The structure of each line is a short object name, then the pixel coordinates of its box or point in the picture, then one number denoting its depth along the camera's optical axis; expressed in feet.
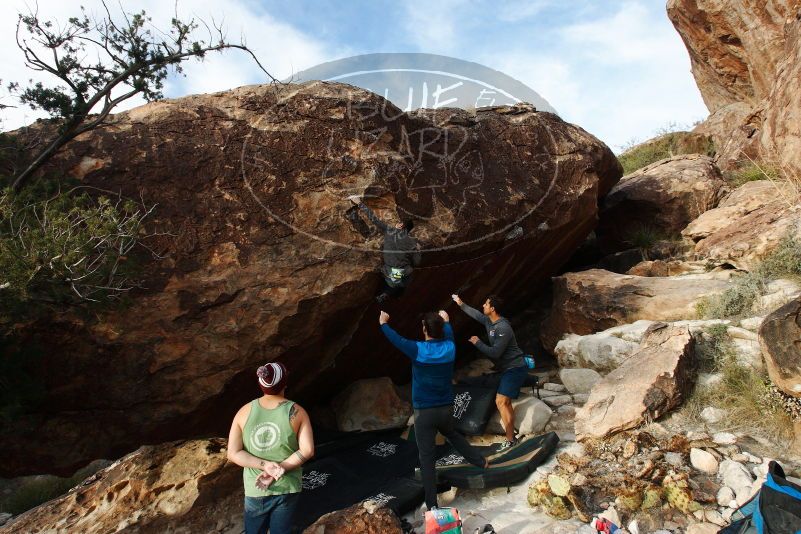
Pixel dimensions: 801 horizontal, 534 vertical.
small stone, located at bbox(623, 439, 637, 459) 12.18
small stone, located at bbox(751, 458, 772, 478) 10.97
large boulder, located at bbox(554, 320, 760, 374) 16.26
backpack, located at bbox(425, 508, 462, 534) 10.19
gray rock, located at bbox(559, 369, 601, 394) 18.42
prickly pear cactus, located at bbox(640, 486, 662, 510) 10.77
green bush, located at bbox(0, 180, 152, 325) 10.11
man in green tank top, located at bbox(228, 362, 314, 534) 8.78
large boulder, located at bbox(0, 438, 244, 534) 16.56
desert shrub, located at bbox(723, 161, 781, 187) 26.18
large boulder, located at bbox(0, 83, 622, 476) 13.62
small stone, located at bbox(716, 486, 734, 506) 10.46
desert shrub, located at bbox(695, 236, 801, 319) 17.81
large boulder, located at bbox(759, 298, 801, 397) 12.09
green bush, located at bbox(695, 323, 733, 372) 15.38
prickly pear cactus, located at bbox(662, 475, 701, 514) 10.46
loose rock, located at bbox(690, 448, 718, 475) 11.42
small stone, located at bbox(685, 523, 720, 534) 9.78
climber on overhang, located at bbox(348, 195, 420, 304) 15.40
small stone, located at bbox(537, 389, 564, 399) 18.79
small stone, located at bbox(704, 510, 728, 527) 9.99
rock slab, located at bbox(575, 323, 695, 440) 13.60
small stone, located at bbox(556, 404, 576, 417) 17.07
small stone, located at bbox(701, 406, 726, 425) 13.41
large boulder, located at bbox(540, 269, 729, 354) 20.13
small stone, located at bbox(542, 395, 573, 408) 18.01
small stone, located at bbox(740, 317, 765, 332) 15.93
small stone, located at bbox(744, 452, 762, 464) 11.44
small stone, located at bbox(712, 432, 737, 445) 12.14
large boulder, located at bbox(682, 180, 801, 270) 20.95
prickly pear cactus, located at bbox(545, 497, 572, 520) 11.17
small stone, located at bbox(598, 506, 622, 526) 10.58
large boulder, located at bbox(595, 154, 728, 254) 32.19
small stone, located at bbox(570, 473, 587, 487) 11.76
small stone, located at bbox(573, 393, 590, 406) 17.83
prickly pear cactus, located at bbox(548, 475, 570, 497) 11.38
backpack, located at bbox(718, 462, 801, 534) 7.75
